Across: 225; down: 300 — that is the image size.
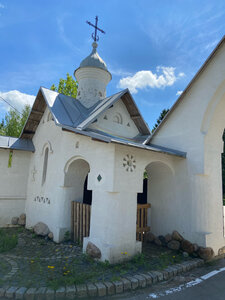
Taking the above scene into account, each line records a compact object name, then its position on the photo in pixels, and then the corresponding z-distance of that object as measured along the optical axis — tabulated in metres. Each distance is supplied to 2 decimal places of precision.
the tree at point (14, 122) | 21.66
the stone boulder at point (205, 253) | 6.00
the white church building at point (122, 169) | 5.77
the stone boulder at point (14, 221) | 9.91
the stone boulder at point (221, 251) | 6.50
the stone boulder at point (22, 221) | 9.93
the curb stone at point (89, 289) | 3.87
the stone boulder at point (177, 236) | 6.64
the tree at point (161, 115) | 20.16
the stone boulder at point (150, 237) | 7.36
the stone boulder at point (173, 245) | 6.55
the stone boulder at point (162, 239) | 7.03
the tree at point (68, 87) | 18.72
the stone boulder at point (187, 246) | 6.24
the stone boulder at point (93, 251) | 5.57
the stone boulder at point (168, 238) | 6.91
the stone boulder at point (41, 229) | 7.99
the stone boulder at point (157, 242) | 7.09
